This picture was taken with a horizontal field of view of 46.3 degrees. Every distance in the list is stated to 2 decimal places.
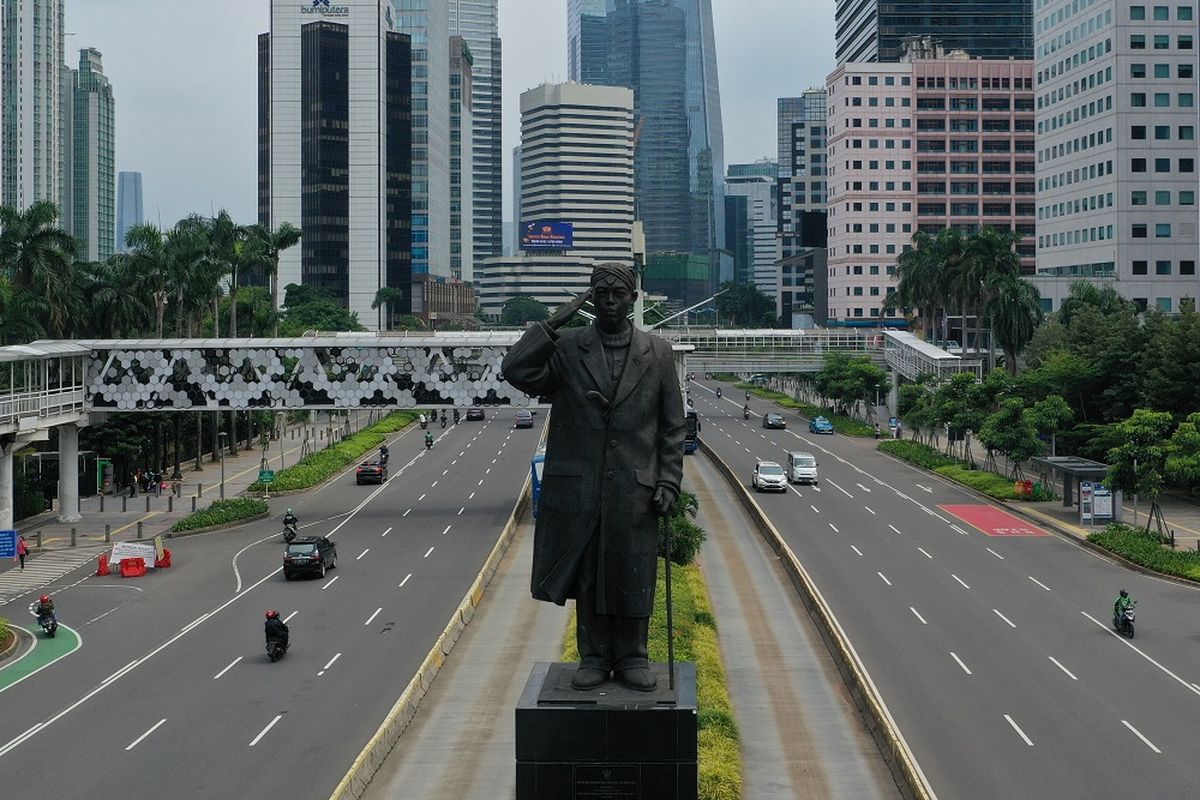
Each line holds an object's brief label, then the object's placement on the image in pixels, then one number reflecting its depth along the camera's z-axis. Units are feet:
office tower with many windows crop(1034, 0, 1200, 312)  380.58
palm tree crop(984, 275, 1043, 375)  312.29
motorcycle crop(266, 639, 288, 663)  119.96
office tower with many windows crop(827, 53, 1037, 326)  567.59
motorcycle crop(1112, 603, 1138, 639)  126.52
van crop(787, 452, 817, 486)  245.86
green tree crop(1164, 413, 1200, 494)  172.86
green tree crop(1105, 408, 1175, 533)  177.68
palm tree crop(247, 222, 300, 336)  304.09
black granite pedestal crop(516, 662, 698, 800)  51.03
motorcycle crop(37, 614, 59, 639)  132.36
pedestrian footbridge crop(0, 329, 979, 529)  209.67
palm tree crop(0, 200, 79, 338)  236.63
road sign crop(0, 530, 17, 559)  169.37
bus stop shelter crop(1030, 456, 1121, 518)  198.49
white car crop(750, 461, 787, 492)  235.40
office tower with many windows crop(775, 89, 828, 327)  643.04
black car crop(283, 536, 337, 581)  160.25
